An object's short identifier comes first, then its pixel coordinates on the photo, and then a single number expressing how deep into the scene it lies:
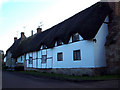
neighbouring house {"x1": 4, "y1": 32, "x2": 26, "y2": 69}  26.10
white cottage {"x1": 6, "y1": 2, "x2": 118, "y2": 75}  9.96
